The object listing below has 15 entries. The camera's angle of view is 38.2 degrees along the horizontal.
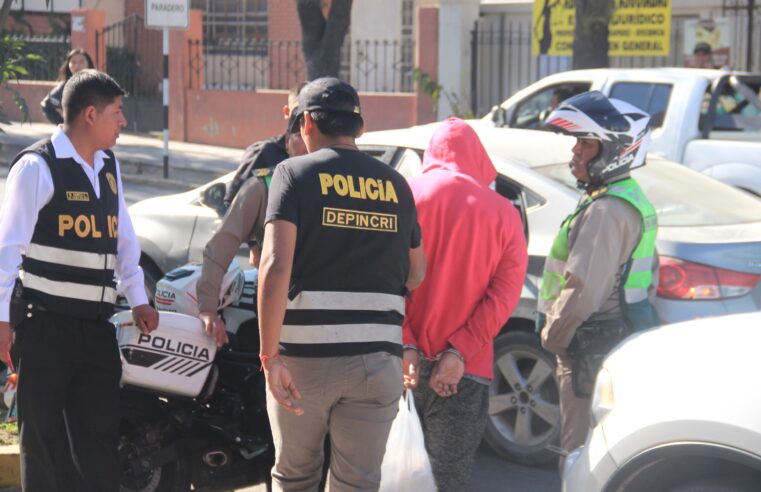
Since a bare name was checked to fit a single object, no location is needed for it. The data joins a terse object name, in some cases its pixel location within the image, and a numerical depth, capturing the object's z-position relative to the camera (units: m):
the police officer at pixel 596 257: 4.28
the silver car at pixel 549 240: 5.06
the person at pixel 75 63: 9.80
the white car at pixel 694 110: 9.98
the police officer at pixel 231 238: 4.39
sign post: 15.25
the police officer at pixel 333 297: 3.33
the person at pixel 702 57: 14.01
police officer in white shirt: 3.91
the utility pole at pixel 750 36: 16.02
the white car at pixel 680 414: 3.36
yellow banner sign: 15.59
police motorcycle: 4.36
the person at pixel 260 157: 5.08
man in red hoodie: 3.89
